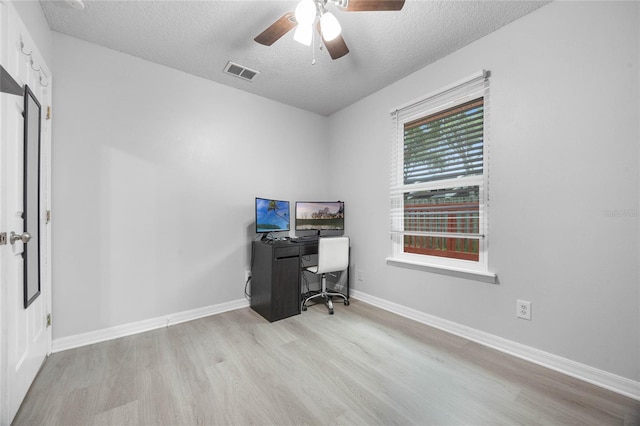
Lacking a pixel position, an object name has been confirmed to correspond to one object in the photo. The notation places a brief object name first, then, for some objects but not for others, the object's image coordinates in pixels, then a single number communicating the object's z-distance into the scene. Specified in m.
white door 1.32
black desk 2.75
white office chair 2.99
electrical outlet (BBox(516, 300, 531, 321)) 2.02
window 2.35
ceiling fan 1.56
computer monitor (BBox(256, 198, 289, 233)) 2.99
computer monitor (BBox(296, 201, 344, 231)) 3.36
